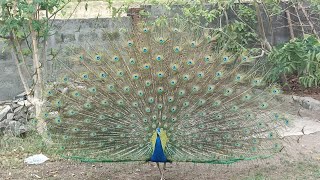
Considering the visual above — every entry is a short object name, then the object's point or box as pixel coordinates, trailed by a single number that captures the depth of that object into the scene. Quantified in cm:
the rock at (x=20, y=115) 758
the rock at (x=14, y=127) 732
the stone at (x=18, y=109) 763
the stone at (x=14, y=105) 774
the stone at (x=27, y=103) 769
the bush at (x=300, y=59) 816
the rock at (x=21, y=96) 814
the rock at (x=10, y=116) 753
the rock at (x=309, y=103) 845
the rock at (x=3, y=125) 737
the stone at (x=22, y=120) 755
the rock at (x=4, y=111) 749
